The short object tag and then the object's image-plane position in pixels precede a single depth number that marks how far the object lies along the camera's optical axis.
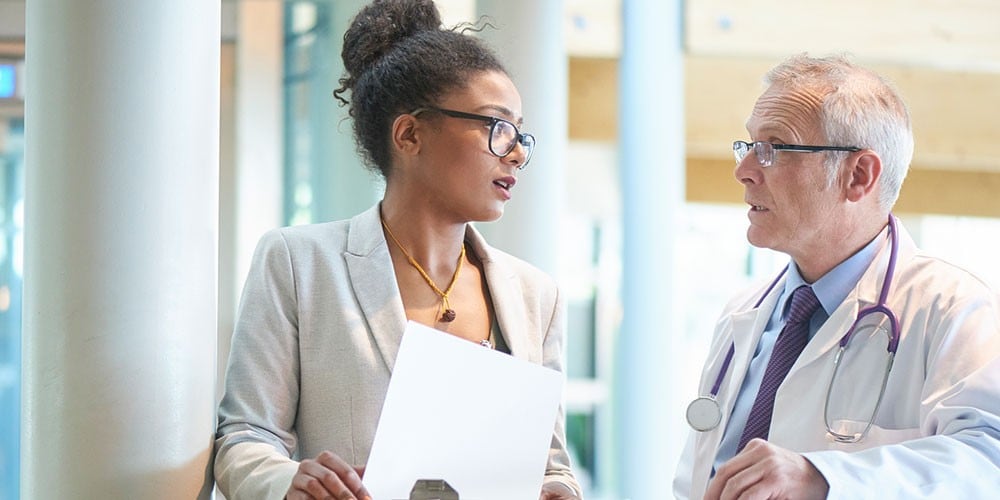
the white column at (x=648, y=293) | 5.80
